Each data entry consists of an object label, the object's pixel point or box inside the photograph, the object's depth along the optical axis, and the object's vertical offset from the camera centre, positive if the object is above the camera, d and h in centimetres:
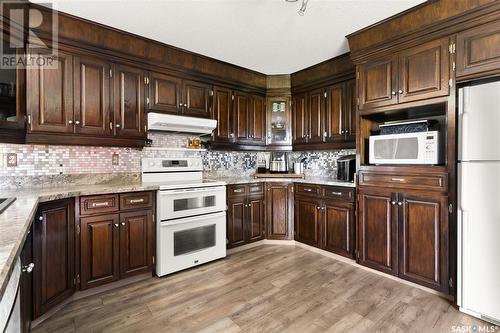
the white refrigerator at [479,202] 182 -28
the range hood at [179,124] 277 +48
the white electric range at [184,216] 260 -57
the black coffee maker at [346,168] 316 -4
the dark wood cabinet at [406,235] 220 -67
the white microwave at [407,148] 227 +15
